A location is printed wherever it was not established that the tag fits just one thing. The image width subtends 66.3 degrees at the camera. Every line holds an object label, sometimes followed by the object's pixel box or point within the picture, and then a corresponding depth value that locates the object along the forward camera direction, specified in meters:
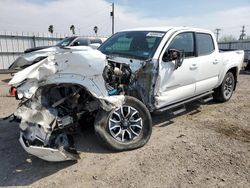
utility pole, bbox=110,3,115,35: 21.05
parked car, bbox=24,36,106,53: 9.48
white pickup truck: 2.59
